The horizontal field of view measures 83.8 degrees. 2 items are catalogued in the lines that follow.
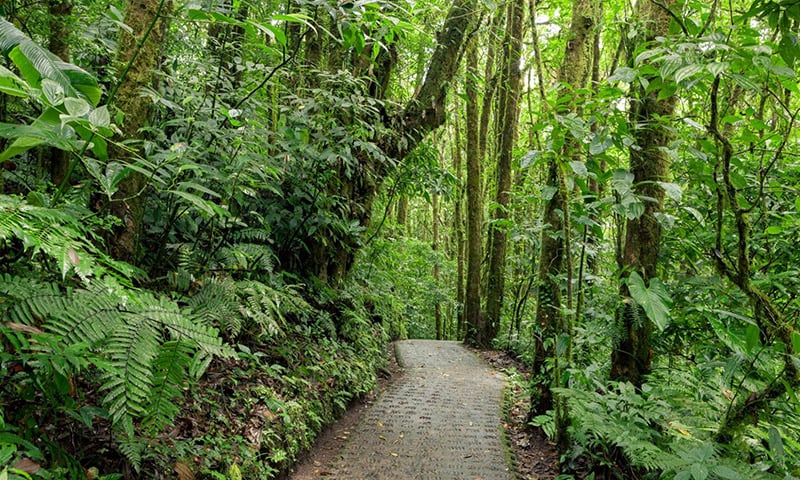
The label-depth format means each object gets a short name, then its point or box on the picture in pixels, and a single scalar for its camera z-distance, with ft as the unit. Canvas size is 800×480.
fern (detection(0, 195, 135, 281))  5.28
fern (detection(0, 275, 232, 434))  6.26
